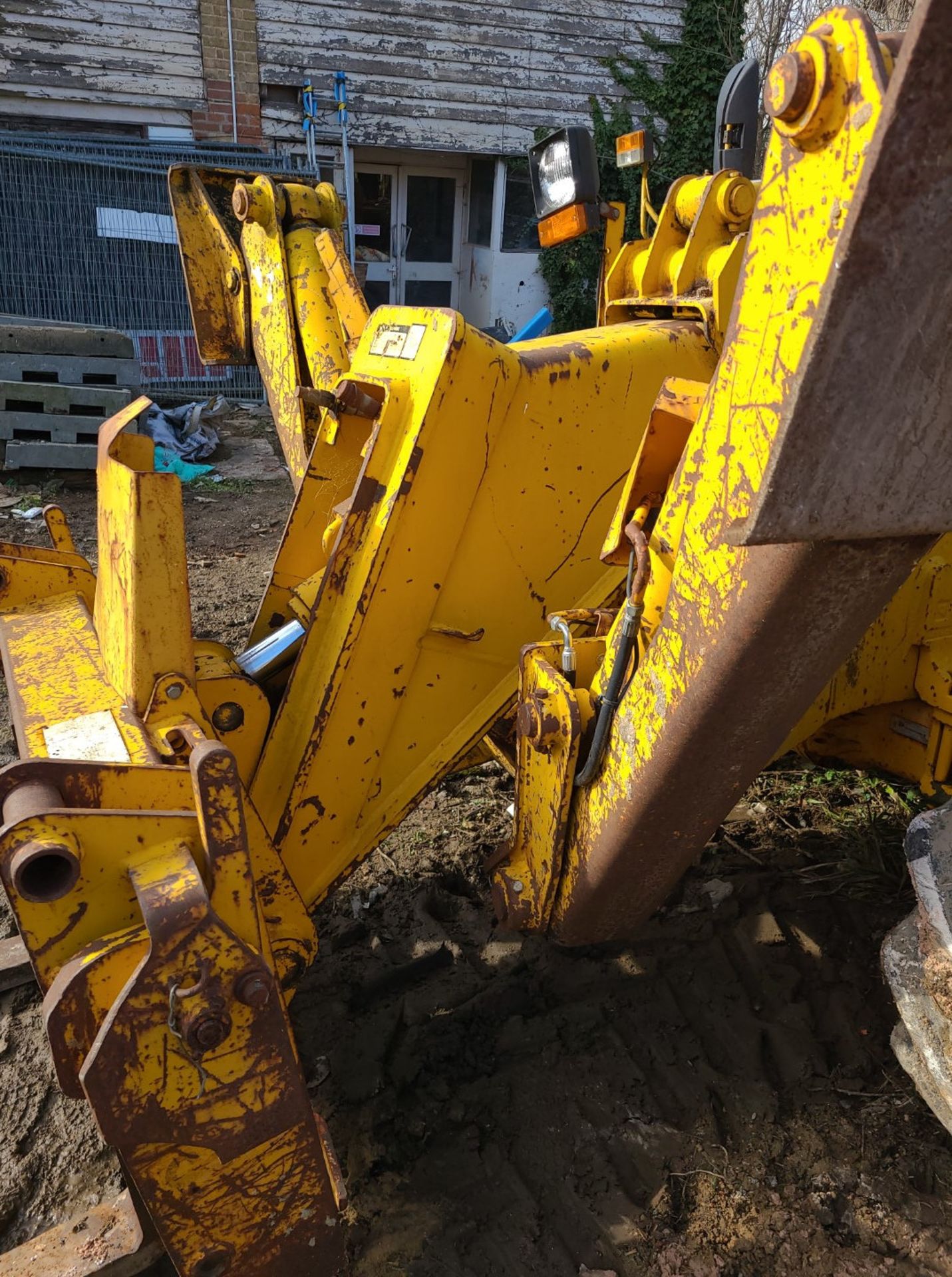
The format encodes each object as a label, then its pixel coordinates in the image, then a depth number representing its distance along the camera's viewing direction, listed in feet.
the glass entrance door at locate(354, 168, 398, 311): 38.40
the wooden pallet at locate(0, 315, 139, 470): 24.63
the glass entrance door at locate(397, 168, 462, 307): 39.34
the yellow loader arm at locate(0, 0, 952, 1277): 3.50
